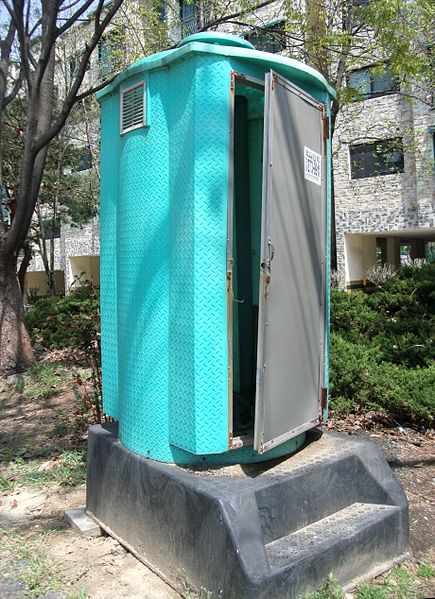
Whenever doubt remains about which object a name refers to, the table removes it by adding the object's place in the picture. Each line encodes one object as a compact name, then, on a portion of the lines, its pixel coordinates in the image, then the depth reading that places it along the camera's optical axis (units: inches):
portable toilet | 112.4
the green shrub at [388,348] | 211.5
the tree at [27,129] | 263.7
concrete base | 138.3
